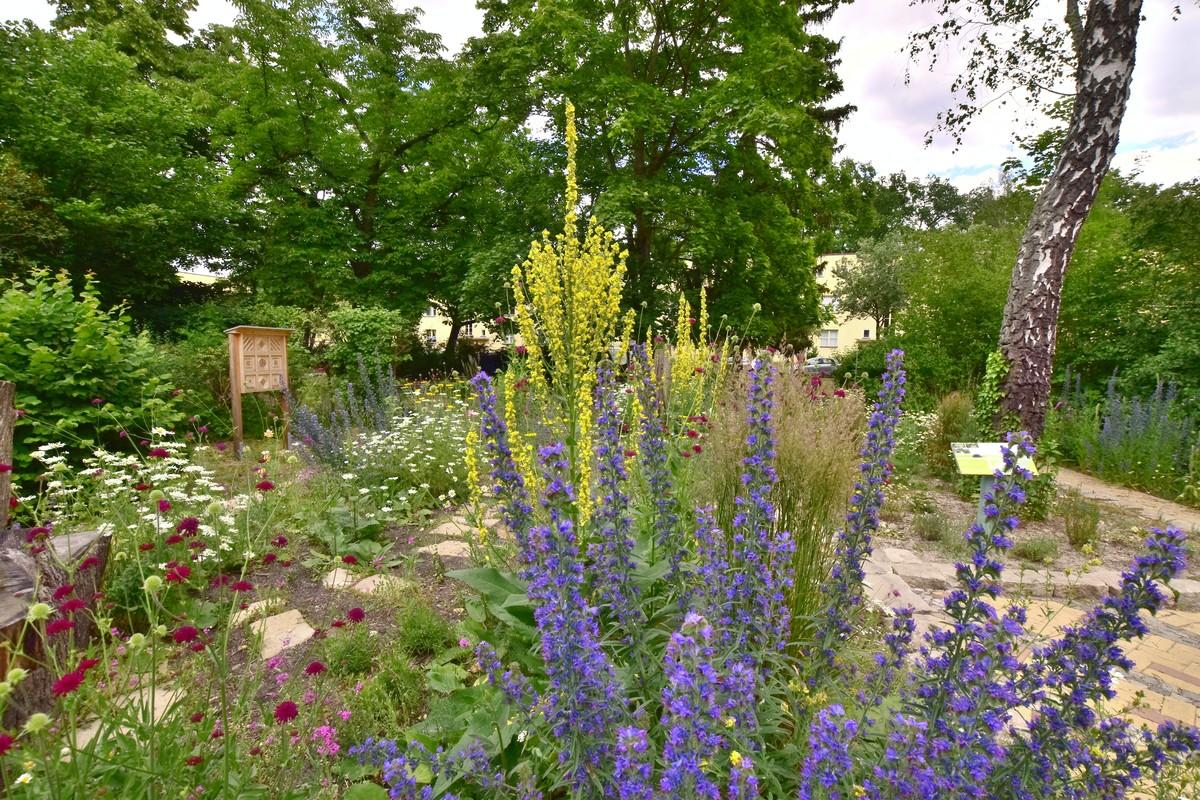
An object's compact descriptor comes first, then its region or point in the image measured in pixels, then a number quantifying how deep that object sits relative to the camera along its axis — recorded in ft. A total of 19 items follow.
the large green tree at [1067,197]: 16.16
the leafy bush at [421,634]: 8.63
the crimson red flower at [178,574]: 5.25
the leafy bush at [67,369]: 16.16
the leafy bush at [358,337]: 35.04
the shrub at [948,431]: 21.06
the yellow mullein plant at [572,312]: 7.79
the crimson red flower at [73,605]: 4.75
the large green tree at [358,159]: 41.91
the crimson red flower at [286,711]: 4.16
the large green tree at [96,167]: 32.30
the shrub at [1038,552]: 13.03
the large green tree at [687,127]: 33.83
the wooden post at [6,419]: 9.58
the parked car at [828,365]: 53.69
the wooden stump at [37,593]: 6.35
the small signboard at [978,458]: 9.32
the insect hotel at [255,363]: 21.99
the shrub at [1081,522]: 14.14
